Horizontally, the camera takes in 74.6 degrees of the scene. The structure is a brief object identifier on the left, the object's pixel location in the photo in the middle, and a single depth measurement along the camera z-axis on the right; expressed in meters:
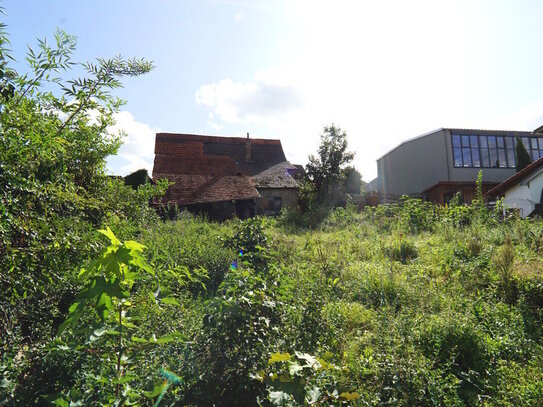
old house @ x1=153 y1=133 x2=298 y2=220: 20.69
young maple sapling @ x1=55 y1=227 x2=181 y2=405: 1.50
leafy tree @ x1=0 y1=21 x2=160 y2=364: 1.85
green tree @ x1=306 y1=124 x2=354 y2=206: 24.61
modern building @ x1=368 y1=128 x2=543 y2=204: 26.41
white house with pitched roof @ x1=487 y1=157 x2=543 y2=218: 14.73
